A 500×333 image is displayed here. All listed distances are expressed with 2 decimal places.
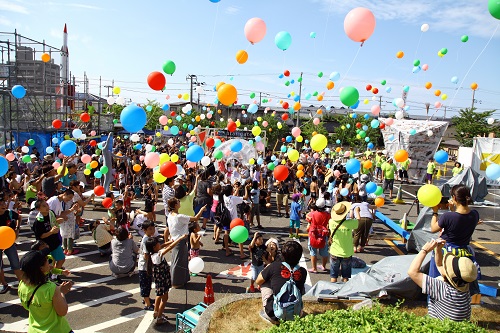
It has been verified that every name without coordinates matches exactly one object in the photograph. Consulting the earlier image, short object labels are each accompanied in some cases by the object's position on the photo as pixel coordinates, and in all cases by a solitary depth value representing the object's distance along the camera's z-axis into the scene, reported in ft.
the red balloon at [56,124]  43.42
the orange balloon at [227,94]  22.75
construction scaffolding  47.37
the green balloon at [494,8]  15.07
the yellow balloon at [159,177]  25.53
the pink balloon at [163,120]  44.80
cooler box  14.01
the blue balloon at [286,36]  24.24
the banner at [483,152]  51.65
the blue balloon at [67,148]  28.48
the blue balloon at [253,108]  43.87
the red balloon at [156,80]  22.47
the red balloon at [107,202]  24.18
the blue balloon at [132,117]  19.83
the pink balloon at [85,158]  36.55
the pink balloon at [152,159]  24.33
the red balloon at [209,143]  38.28
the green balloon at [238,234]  17.35
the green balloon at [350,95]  23.09
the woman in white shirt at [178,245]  18.49
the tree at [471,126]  101.65
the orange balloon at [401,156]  29.47
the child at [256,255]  17.83
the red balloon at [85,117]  45.55
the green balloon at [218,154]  37.93
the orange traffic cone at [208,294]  16.55
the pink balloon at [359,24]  18.49
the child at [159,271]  15.62
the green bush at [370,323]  8.96
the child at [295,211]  27.07
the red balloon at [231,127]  38.83
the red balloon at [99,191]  26.94
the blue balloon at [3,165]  18.84
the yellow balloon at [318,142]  27.14
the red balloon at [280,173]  27.96
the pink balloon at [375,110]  37.52
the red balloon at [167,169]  23.12
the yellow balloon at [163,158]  28.37
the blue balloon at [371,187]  28.78
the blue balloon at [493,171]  22.55
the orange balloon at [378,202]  26.60
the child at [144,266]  16.22
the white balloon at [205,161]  33.17
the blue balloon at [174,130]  44.45
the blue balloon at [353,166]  27.30
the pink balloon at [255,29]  22.50
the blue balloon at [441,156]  29.19
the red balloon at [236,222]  19.91
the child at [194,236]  20.61
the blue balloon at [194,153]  24.62
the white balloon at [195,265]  15.79
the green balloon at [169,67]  25.93
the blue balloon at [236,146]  34.37
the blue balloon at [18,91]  33.52
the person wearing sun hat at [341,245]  19.08
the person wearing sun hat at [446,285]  10.56
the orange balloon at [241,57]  25.70
